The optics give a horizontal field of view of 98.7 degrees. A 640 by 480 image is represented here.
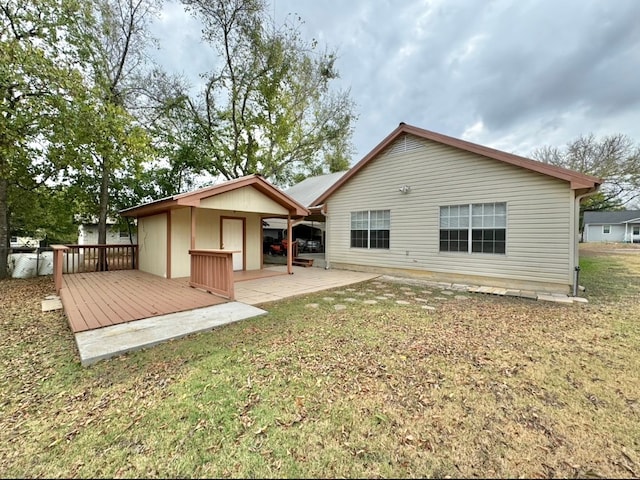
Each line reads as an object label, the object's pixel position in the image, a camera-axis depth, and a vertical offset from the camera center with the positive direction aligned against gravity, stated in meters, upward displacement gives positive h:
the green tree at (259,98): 15.03 +8.90
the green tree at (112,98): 8.58 +5.70
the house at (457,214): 7.01 +0.71
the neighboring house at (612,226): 36.50 +1.54
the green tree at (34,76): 7.08 +4.22
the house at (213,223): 8.23 +0.44
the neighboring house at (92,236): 24.19 -0.18
